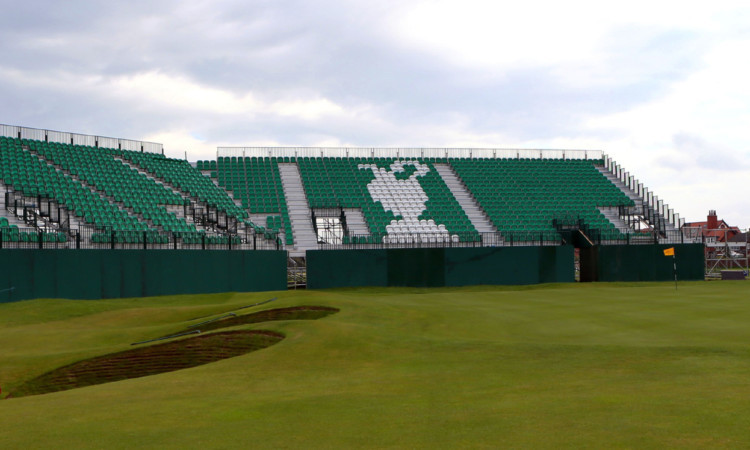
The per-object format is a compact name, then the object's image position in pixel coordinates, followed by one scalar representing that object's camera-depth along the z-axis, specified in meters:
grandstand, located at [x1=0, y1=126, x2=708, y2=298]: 39.75
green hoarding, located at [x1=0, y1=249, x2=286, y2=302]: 32.22
